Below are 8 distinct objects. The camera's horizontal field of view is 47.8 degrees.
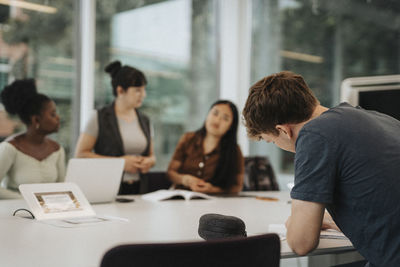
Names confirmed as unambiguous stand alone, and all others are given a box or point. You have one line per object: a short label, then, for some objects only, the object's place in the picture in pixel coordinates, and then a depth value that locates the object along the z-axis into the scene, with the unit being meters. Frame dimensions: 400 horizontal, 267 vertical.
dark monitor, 2.35
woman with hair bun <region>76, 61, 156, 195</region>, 3.28
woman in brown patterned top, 3.35
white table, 1.43
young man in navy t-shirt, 1.34
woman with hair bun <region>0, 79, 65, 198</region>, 2.87
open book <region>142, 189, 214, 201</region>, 2.87
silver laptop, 2.51
